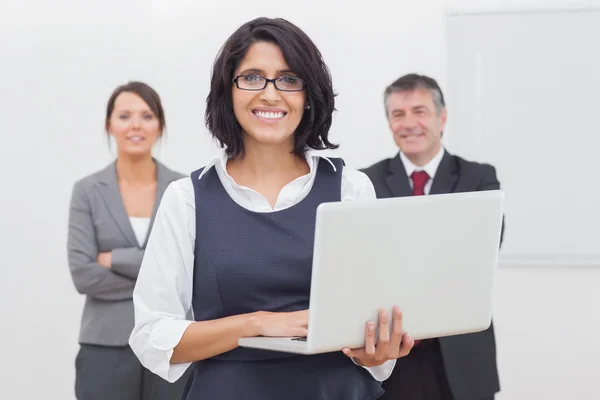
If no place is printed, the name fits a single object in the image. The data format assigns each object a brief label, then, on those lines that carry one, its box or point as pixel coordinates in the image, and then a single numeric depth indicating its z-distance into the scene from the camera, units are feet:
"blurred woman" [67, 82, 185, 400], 11.07
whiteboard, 15.25
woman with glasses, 5.92
